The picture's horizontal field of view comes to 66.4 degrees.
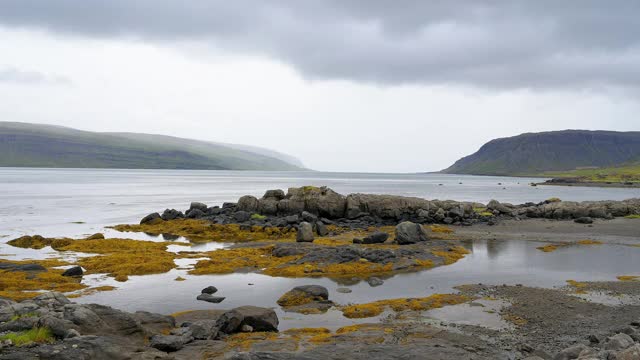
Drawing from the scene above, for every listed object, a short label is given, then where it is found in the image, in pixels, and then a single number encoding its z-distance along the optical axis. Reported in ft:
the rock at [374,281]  99.60
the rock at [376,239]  149.59
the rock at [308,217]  195.46
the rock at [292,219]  191.74
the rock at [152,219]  213.05
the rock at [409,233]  147.95
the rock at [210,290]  91.78
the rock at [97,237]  160.15
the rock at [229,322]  63.67
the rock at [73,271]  105.20
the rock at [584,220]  202.69
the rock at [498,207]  233.55
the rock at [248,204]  224.94
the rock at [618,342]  52.13
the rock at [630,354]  45.26
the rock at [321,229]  174.70
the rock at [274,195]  229.86
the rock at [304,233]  156.25
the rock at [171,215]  218.28
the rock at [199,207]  236.84
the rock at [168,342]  56.65
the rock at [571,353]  52.26
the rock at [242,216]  207.50
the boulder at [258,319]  65.41
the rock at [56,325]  51.19
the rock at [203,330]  61.11
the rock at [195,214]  224.12
